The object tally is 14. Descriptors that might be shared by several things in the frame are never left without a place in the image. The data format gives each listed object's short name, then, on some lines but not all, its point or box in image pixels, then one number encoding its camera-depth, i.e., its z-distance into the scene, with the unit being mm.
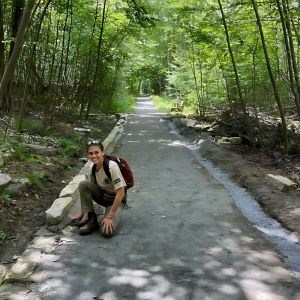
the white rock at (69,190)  4731
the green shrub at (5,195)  4326
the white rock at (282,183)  5202
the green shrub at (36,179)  5092
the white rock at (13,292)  2673
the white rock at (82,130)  9711
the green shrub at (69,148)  7339
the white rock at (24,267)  2923
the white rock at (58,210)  4031
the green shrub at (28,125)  8666
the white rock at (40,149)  6833
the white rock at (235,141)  9185
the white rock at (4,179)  4561
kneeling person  3700
